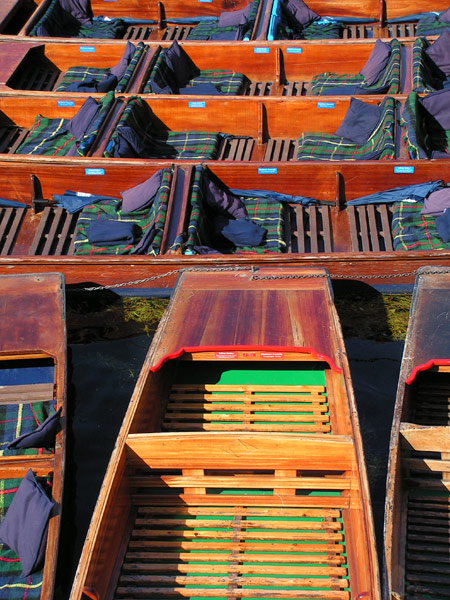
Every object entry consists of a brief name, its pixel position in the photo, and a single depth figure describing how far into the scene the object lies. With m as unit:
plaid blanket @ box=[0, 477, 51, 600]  5.41
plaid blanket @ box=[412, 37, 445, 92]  10.50
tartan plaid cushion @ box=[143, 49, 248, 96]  11.19
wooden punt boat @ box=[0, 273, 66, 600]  5.52
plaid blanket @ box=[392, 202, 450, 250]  8.43
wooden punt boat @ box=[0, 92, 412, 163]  10.23
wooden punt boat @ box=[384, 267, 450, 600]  5.38
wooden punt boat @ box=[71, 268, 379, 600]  5.44
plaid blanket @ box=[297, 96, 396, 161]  9.50
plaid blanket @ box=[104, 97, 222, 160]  10.22
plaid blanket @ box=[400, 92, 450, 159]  9.20
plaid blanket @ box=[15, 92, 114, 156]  10.20
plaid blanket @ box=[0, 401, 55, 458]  6.44
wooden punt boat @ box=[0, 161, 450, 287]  8.04
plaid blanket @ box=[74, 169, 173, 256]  8.44
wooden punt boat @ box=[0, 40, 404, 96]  11.60
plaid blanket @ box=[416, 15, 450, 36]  12.25
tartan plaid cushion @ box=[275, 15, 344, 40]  12.70
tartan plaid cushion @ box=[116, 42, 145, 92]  10.96
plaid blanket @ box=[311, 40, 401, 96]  10.81
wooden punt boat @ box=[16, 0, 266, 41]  13.68
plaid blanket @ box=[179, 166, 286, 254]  8.35
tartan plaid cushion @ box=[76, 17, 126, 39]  13.42
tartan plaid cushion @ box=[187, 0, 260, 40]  12.66
